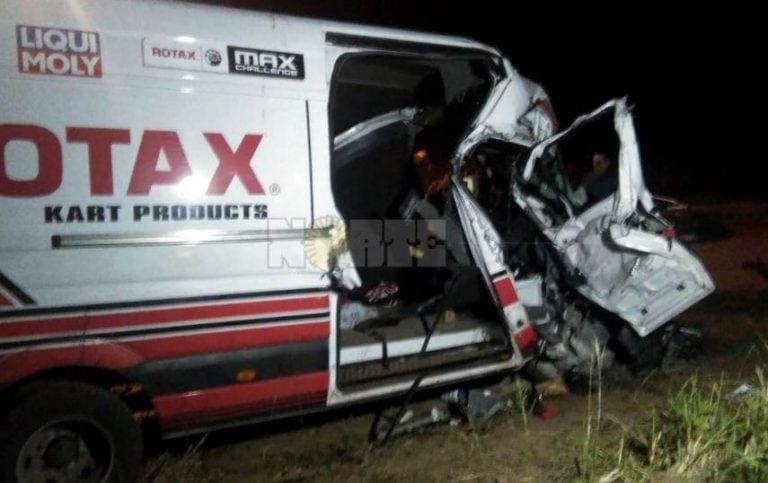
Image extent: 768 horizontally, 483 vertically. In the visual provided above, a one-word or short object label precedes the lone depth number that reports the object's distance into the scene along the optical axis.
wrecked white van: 3.76
